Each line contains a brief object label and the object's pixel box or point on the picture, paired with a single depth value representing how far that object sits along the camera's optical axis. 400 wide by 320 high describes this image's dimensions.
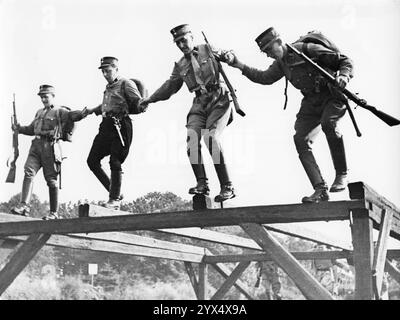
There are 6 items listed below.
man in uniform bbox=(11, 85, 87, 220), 8.00
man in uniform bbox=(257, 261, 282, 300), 12.91
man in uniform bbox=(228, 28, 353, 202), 5.84
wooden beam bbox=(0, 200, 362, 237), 5.54
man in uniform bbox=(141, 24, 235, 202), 6.34
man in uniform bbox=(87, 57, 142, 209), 7.25
